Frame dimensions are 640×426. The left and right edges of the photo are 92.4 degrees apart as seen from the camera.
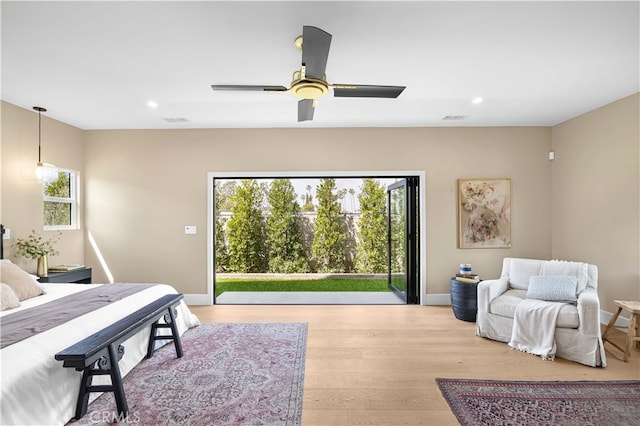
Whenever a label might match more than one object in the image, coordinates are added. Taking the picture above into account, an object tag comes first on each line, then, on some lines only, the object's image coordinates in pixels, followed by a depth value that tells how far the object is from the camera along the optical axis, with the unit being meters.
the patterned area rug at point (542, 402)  2.02
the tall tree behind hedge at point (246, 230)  6.90
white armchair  2.71
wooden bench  1.81
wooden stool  2.78
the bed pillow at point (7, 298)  2.45
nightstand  3.56
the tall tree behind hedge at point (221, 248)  7.03
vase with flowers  3.54
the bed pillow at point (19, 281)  2.73
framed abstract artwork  4.52
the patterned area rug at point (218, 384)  2.04
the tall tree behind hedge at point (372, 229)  6.80
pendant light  3.73
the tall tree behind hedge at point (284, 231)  6.94
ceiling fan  1.69
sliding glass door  4.71
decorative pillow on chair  3.10
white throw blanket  2.85
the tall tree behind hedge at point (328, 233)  6.98
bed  1.63
